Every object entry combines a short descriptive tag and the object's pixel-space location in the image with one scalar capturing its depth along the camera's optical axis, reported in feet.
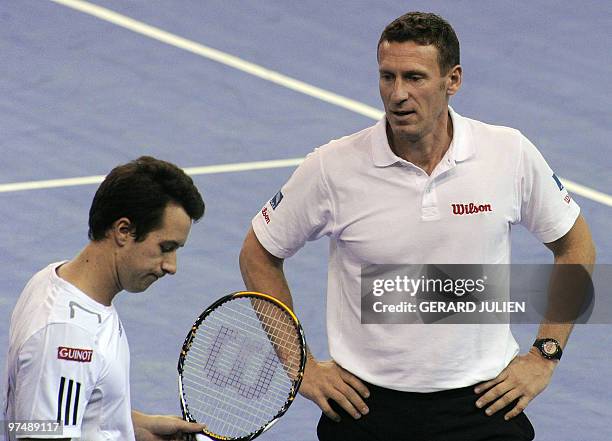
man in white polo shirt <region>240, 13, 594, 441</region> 41.52
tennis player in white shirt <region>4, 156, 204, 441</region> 33.81
